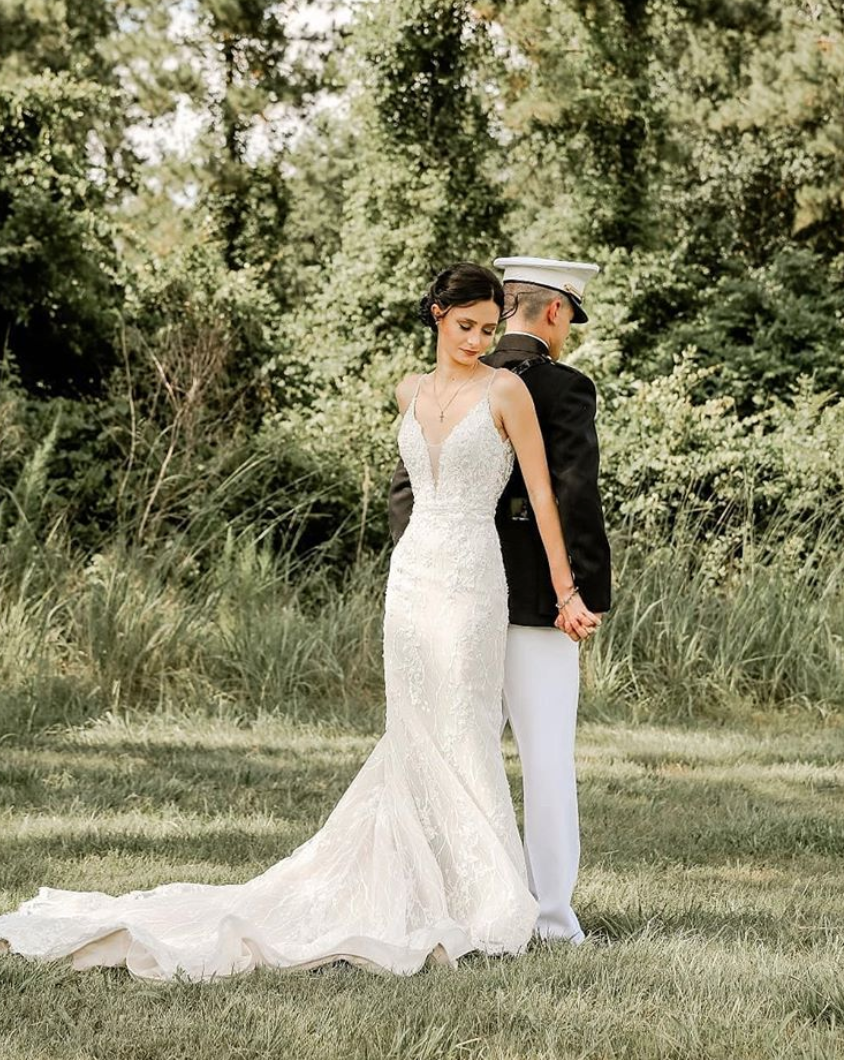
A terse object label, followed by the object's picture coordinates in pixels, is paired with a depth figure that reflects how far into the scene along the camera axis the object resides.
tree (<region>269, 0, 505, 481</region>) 16.70
